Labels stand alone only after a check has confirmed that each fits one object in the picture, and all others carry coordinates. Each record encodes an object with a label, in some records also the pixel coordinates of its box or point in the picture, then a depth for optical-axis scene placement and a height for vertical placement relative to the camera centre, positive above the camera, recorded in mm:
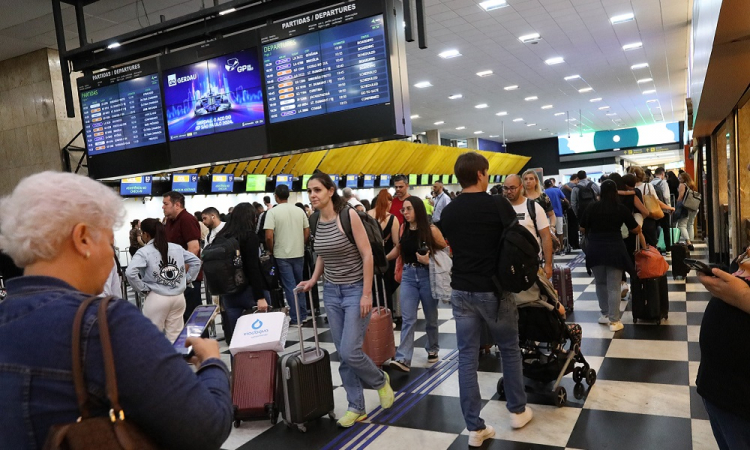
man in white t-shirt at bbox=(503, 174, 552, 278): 4754 -290
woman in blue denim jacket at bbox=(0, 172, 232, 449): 1010 -236
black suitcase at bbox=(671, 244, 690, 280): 7221 -1237
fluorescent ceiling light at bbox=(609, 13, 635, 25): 10477 +2997
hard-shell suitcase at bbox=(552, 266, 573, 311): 6281 -1234
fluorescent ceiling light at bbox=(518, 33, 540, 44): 11438 +3017
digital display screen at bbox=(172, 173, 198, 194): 12172 +579
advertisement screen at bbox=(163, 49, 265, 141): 4812 +1003
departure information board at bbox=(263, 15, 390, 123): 4191 +1024
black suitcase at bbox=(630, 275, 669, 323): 5594 -1326
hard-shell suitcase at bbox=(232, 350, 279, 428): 3766 -1280
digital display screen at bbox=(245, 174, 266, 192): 14047 +508
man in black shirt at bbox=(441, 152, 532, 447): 3133 -551
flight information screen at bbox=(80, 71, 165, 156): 5285 +980
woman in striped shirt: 3535 -604
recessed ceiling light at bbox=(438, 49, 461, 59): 12240 +3011
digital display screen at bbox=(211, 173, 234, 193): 13049 +553
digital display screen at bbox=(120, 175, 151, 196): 11297 +539
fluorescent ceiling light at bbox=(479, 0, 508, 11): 9188 +3030
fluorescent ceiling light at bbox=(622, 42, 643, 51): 12715 +2956
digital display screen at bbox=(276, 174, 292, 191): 14899 +577
